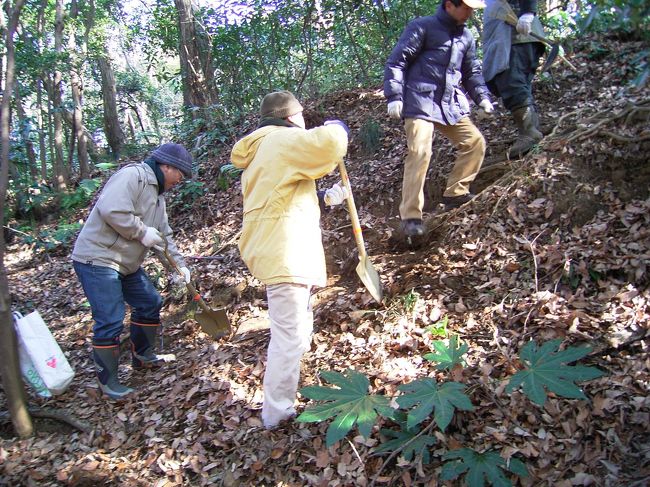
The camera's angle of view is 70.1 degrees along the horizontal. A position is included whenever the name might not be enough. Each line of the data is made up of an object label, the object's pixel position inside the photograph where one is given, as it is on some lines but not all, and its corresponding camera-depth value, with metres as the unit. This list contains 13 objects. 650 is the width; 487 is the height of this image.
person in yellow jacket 2.92
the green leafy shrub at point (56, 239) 8.30
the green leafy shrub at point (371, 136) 6.64
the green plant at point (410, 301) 3.80
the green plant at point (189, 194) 7.88
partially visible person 4.78
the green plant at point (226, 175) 7.67
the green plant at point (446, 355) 2.78
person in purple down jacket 4.15
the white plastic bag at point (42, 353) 3.63
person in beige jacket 3.83
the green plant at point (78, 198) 10.31
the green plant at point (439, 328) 3.42
